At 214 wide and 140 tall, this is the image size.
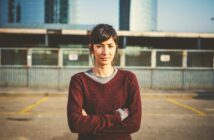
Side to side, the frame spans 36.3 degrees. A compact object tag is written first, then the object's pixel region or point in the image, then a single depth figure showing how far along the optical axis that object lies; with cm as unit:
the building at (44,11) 10812
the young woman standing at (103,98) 231
